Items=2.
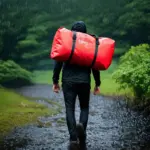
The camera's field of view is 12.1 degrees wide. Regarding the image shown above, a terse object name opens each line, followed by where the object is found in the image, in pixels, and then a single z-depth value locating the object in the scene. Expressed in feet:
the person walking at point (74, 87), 32.63
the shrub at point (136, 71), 47.62
